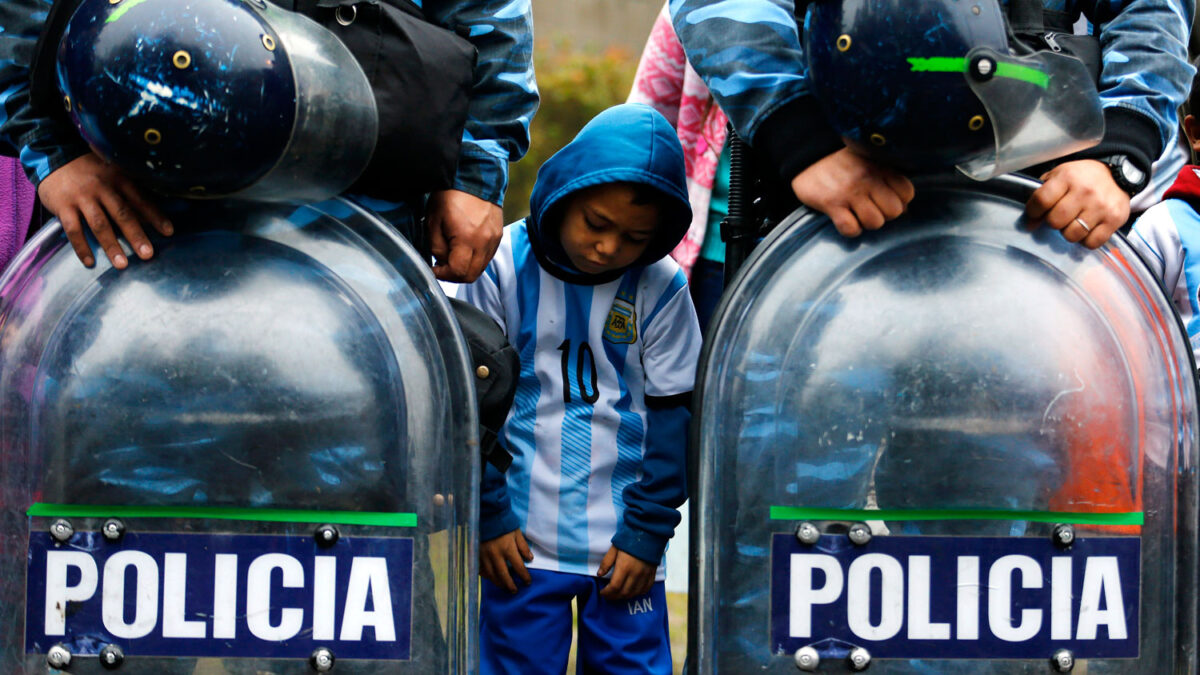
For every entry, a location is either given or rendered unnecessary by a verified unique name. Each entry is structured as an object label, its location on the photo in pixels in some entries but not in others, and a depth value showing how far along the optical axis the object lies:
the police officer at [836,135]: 3.34
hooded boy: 3.83
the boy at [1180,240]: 4.01
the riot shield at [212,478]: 3.27
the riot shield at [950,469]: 3.30
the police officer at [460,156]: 3.31
